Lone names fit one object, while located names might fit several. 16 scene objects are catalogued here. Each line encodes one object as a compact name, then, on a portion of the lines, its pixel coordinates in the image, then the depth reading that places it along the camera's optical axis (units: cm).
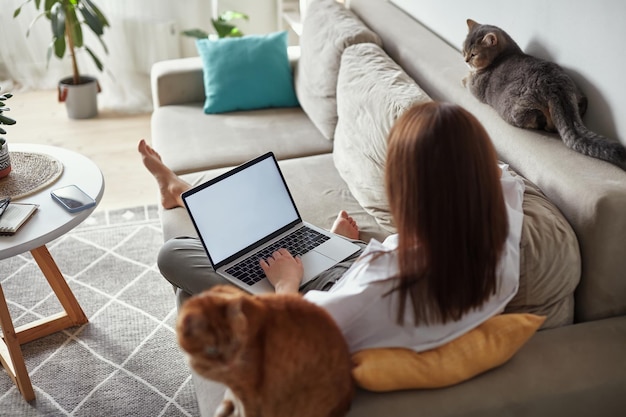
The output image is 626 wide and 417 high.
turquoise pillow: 279
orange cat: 102
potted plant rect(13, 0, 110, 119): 342
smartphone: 188
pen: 183
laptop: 169
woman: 111
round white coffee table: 177
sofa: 126
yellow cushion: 120
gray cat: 154
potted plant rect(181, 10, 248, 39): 354
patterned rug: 192
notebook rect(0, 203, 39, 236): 176
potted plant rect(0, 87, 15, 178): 199
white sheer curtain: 392
